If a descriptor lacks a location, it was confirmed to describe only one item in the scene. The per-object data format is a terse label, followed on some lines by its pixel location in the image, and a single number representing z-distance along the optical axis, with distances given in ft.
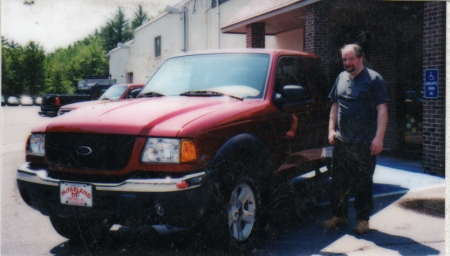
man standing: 14.73
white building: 52.19
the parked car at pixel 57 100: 43.83
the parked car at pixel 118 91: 42.06
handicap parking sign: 23.80
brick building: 31.24
